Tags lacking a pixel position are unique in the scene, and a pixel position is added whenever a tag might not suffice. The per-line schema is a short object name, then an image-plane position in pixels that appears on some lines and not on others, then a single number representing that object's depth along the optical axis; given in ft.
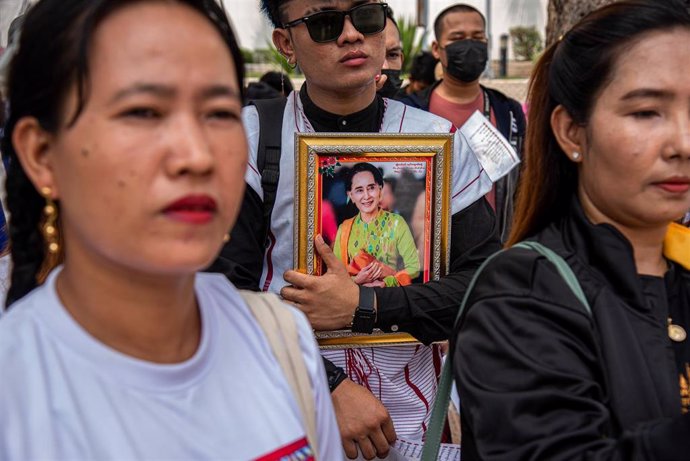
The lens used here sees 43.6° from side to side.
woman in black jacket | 5.32
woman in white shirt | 4.27
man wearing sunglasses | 7.73
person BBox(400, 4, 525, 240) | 16.81
